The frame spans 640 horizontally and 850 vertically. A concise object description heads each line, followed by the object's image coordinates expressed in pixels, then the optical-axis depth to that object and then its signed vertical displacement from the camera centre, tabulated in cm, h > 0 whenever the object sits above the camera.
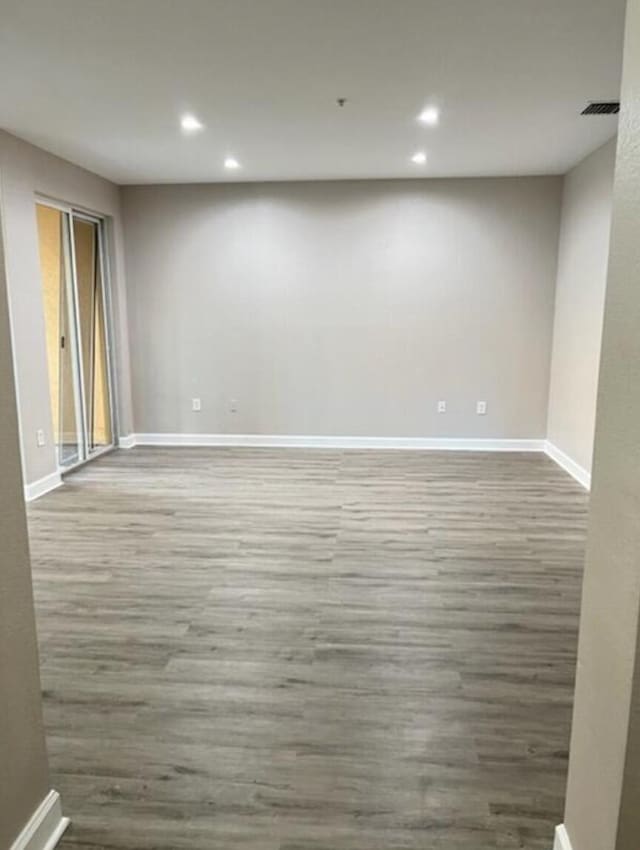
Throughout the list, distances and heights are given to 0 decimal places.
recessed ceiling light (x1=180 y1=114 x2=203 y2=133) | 391 +126
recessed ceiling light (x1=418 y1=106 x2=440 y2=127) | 375 +127
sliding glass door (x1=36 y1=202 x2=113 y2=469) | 536 -14
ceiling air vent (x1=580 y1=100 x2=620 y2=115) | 363 +127
